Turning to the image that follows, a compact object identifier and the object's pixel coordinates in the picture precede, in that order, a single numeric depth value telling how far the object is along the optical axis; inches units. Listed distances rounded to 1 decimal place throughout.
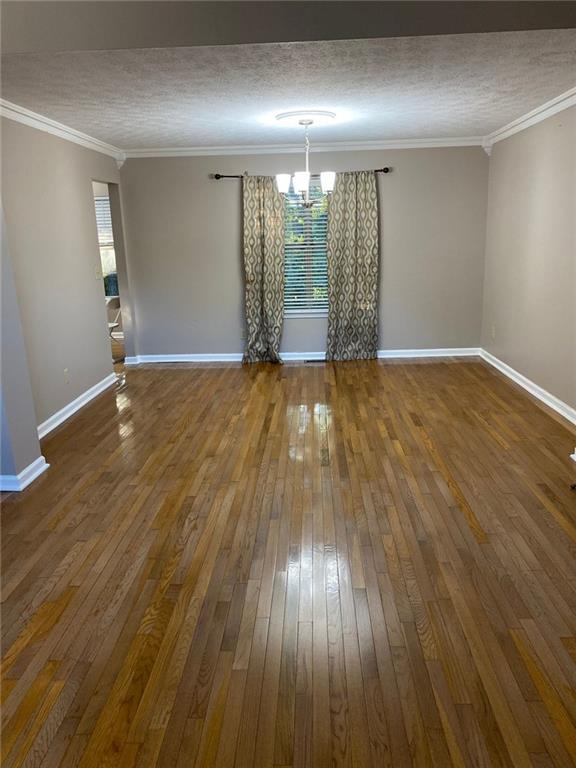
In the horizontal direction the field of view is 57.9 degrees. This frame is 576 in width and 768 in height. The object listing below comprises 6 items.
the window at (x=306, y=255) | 249.3
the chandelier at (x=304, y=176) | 164.2
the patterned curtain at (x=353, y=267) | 241.6
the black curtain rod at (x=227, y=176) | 241.6
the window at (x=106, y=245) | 334.0
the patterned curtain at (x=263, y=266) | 243.8
